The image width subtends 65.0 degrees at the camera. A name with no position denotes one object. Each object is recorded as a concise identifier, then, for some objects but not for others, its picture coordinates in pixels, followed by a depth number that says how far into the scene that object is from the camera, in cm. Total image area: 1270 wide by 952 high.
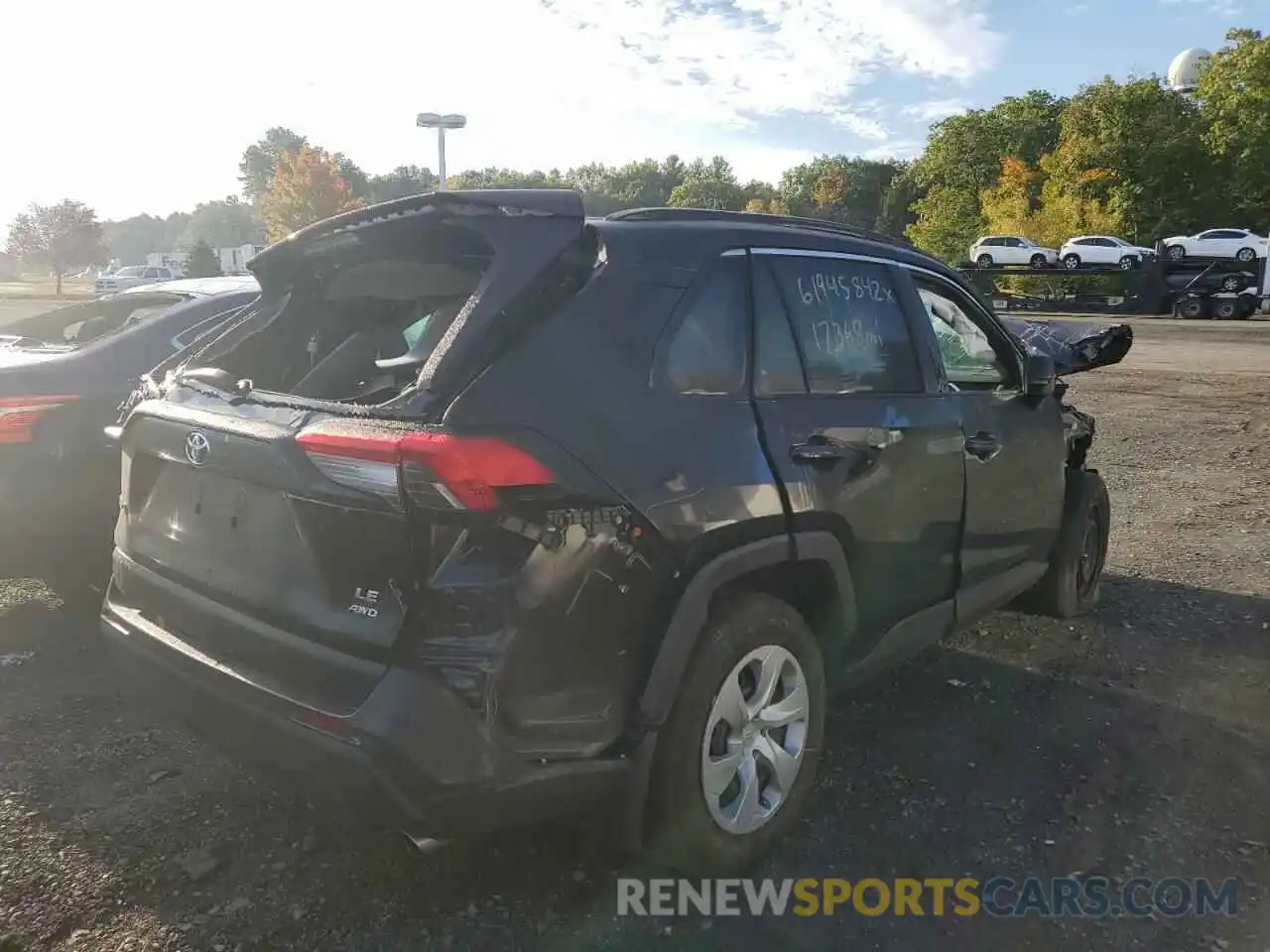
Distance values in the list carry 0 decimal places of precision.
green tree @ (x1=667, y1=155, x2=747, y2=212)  9888
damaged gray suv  223
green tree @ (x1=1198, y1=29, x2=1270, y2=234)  4816
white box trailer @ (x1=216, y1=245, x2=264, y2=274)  6916
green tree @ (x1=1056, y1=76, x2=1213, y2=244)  5109
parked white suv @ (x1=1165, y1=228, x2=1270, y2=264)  3559
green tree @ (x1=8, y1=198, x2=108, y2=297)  7381
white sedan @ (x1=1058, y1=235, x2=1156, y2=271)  3575
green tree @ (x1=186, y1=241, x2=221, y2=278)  5003
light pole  2638
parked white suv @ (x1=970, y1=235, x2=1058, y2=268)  3828
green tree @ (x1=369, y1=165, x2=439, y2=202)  12075
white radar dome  5733
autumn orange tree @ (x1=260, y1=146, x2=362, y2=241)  6119
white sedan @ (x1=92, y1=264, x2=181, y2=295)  4549
